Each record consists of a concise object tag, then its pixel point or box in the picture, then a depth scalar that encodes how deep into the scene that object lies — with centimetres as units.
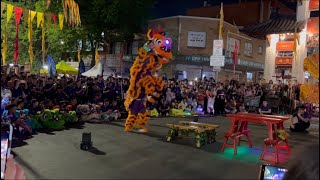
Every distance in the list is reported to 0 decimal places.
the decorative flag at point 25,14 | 1366
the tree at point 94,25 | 2627
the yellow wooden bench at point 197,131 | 923
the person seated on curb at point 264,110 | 1512
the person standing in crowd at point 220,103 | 1875
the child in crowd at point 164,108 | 1689
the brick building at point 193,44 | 2820
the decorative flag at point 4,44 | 2298
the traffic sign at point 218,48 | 1533
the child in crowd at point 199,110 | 1827
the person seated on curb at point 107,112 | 1384
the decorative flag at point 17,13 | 1309
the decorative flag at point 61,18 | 1526
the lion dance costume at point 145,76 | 1096
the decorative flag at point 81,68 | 1915
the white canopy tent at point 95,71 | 2091
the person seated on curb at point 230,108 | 1884
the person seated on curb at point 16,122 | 912
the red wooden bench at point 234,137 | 859
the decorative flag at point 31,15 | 1405
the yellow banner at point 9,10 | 1273
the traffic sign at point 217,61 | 1528
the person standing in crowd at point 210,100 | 1830
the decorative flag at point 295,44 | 1956
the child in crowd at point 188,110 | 1767
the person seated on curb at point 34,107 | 1143
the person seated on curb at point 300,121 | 1295
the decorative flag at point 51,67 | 1847
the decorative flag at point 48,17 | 1502
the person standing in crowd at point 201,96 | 1844
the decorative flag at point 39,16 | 1408
